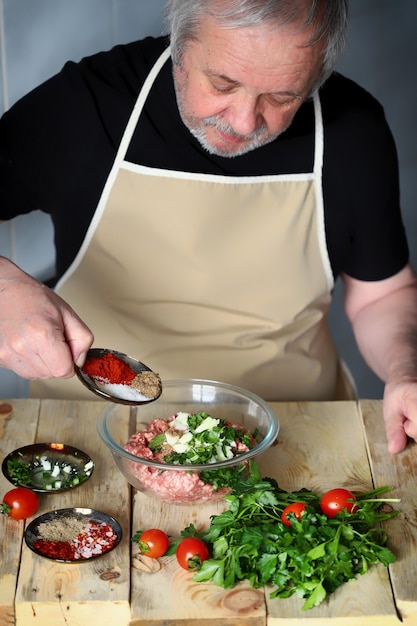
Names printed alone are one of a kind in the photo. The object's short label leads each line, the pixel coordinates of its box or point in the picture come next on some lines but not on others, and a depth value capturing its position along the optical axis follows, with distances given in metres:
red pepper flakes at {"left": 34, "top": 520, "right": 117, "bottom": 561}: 1.40
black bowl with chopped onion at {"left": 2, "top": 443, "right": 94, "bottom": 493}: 1.56
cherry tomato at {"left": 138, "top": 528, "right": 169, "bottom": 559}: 1.41
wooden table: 1.33
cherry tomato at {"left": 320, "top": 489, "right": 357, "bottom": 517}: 1.47
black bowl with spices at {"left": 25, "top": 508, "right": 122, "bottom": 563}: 1.40
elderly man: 2.01
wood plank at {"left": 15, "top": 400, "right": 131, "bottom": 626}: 1.33
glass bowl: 1.48
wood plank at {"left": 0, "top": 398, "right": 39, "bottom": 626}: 1.34
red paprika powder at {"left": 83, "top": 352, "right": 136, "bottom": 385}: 1.60
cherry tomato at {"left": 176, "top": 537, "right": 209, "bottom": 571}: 1.36
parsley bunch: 1.33
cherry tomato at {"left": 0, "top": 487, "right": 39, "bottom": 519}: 1.48
